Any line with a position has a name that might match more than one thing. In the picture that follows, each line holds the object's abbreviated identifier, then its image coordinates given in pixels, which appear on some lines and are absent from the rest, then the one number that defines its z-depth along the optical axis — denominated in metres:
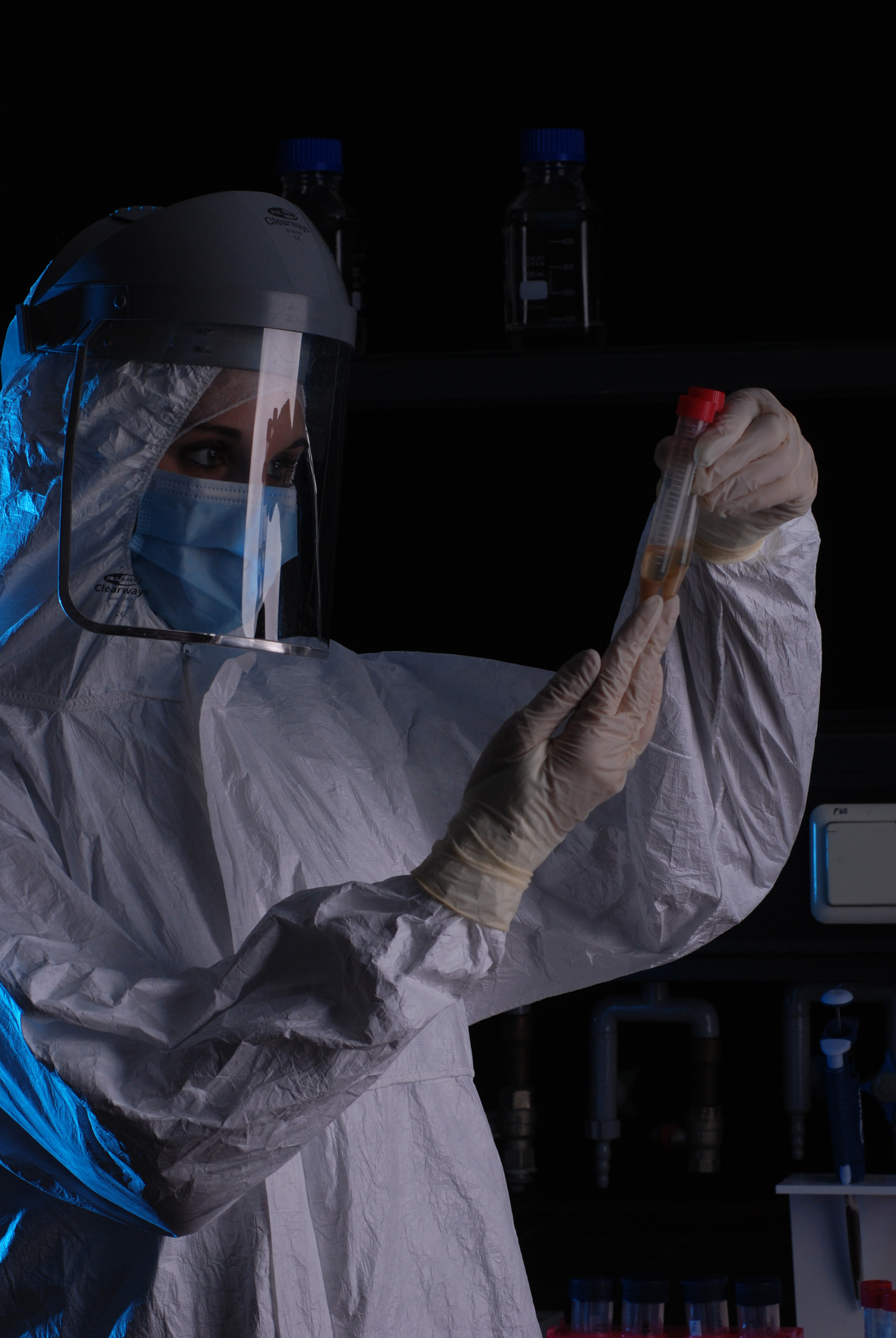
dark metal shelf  2.54
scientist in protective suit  2.11
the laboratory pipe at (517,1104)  2.69
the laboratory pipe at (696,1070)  2.67
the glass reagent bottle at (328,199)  2.64
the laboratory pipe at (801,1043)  2.63
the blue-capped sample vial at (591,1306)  2.60
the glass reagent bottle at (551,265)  2.66
